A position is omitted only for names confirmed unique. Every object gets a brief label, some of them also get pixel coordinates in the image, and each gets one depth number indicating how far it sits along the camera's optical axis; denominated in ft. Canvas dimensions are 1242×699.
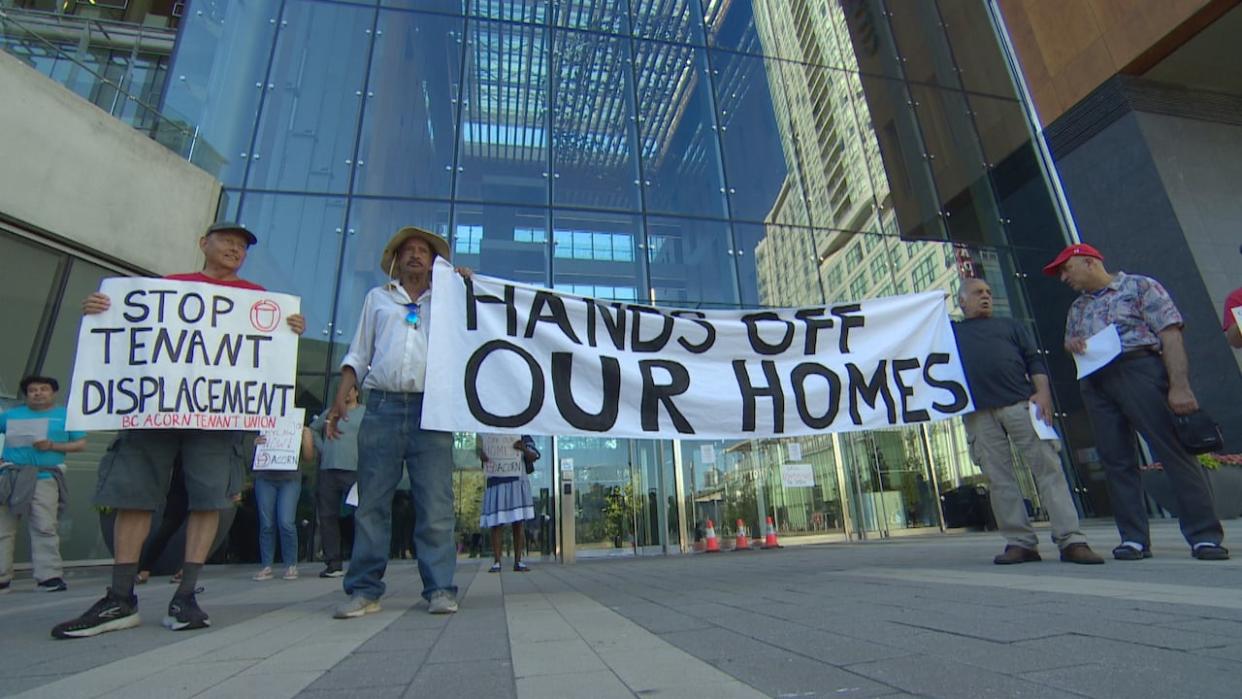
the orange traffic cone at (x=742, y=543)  31.81
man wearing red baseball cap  11.93
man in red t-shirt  9.32
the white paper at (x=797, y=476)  34.88
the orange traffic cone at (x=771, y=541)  32.22
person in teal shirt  17.53
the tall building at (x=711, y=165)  33.35
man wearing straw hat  10.40
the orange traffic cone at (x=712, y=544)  31.68
